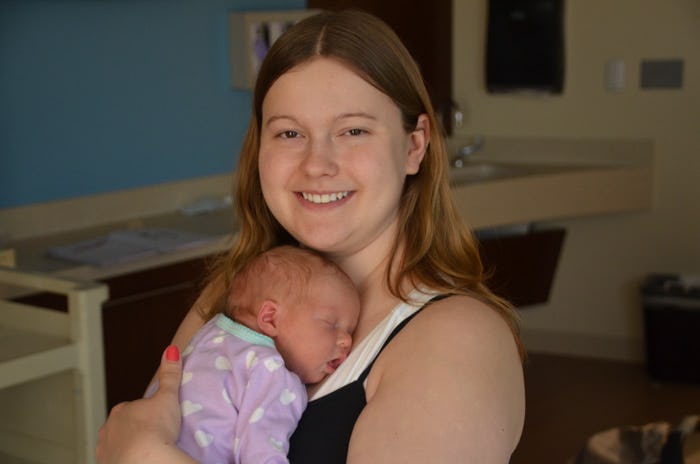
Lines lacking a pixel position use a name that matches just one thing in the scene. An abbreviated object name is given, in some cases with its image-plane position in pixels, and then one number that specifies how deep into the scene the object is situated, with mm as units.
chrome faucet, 5324
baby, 1398
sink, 5023
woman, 1323
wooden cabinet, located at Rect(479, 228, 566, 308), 4727
